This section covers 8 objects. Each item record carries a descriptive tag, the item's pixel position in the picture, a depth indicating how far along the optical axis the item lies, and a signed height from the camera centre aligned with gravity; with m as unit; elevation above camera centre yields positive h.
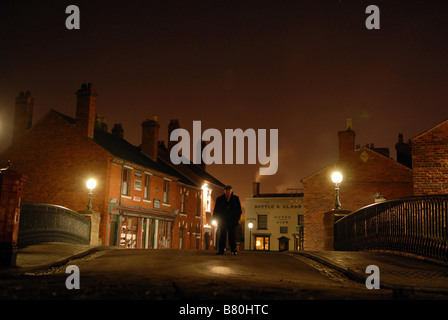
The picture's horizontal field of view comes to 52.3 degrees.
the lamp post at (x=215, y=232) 47.16 -0.21
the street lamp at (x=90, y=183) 21.94 +2.08
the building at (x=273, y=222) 52.88 +1.11
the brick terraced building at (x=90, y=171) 28.30 +3.61
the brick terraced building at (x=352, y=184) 30.72 +3.41
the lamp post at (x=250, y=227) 53.91 +0.45
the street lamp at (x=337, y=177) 17.70 +2.15
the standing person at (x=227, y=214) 12.30 +0.43
